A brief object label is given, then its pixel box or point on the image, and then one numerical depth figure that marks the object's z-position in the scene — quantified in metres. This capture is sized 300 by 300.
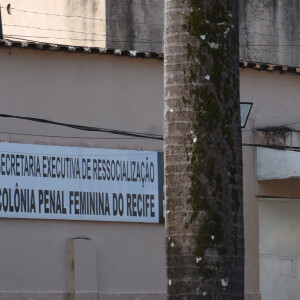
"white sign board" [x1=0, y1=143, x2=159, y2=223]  31.31
